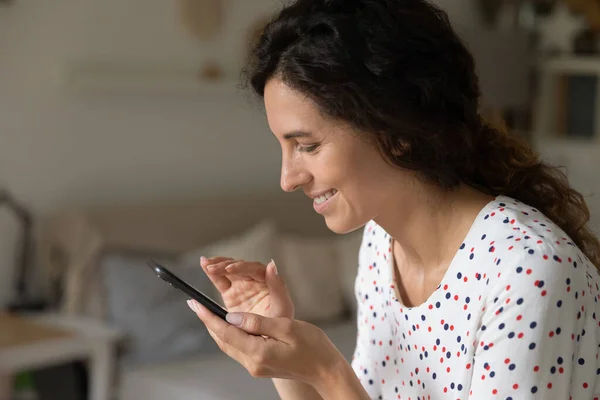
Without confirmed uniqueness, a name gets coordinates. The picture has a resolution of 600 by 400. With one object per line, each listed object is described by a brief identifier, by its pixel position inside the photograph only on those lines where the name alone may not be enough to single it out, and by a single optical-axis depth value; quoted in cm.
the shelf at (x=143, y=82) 296
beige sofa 268
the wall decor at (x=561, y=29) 443
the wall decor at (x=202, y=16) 325
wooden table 240
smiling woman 93
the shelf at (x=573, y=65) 425
